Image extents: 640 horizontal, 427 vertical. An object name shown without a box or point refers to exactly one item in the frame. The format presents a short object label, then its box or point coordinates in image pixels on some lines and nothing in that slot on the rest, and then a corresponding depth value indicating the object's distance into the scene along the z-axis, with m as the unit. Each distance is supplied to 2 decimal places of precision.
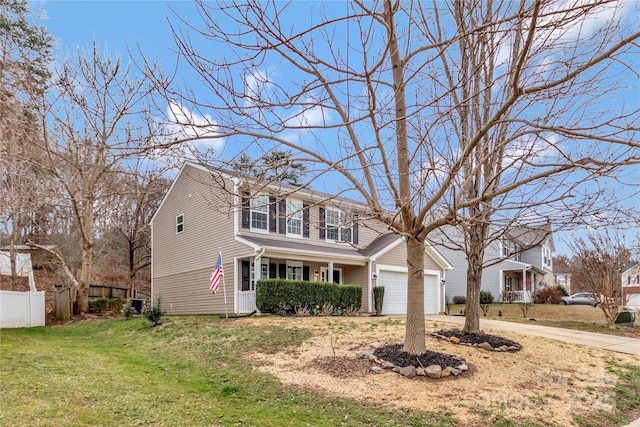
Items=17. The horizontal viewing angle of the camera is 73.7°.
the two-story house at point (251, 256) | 15.98
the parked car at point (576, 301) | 28.56
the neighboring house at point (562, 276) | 46.05
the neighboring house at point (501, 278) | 28.17
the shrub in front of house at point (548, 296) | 27.30
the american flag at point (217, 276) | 13.36
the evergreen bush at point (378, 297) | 18.40
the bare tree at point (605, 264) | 14.63
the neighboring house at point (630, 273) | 16.71
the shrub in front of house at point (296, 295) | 14.32
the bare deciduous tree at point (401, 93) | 4.77
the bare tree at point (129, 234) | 22.56
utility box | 15.20
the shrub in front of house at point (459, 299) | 26.66
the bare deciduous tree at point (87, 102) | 12.46
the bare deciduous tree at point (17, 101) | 12.79
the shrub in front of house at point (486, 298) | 26.11
